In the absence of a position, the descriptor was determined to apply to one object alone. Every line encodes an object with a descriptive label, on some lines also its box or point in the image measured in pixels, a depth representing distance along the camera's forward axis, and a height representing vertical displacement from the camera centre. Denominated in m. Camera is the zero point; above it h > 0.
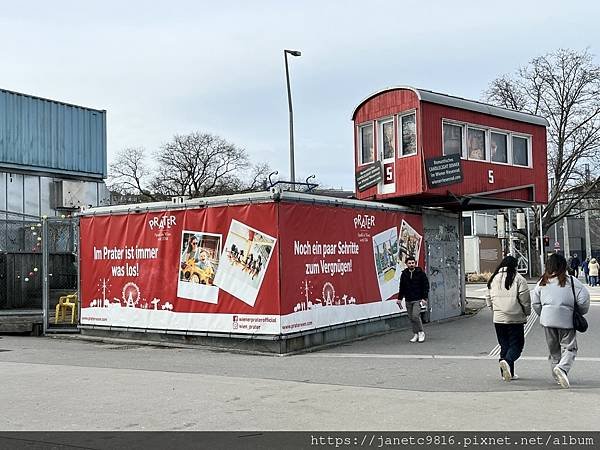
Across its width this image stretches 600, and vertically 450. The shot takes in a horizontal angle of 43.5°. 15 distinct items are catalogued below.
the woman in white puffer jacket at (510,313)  10.21 -0.58
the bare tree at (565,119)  46.69 +9.39
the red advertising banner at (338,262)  14.22 +0.26
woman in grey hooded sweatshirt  9.56 -0.50
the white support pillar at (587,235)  58.05 +2.73
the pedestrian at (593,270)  38.84 -0.04
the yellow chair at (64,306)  18.45 -0.66
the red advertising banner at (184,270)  14.18 +0.15
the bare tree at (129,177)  62.34 +8.58
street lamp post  26.70 +5.76
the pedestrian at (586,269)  43.64 +0.02
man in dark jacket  15.34 -0.42
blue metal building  28.80 +5.05
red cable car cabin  18.62 +3.19
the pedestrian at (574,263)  40.24 +0.36
